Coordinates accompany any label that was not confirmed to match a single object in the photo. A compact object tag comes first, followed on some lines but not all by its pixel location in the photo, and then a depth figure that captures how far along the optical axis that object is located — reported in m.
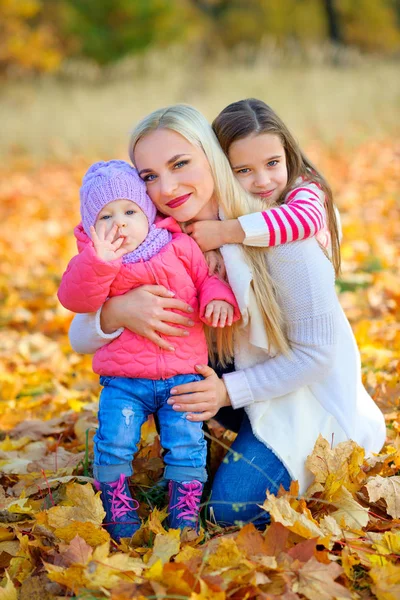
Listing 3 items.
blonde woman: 2.25
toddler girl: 2.17
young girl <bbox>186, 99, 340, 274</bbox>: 2.21
